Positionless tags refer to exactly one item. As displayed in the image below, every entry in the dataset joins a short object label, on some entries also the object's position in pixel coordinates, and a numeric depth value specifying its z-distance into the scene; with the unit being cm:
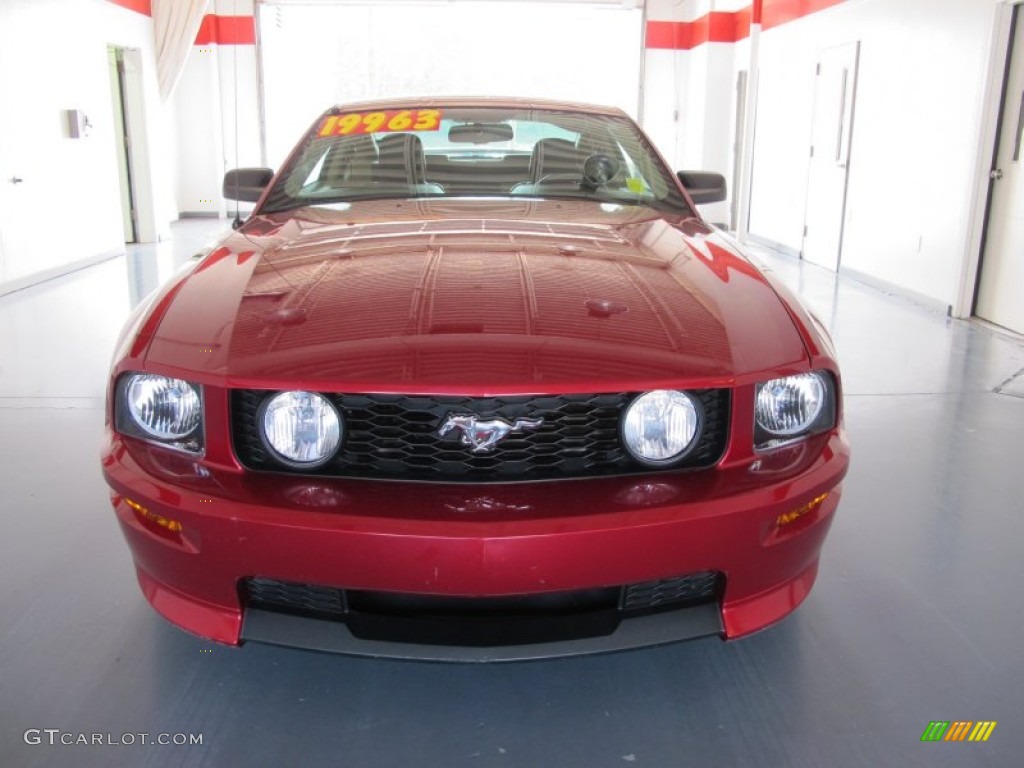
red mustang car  133
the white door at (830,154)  723
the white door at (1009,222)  504
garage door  1161
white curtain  941
